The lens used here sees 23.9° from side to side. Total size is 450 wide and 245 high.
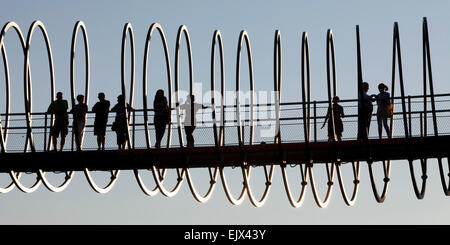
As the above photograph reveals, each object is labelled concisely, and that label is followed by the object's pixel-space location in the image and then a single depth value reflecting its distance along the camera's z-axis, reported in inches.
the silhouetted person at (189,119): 1016.2
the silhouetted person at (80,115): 1040.0
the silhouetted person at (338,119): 1007.0
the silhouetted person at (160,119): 1026.1
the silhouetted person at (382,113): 1004.5
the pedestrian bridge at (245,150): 951.0
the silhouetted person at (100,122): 1054.4
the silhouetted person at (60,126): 1074.7
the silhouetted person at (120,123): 1042.1
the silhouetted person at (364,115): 956.6
